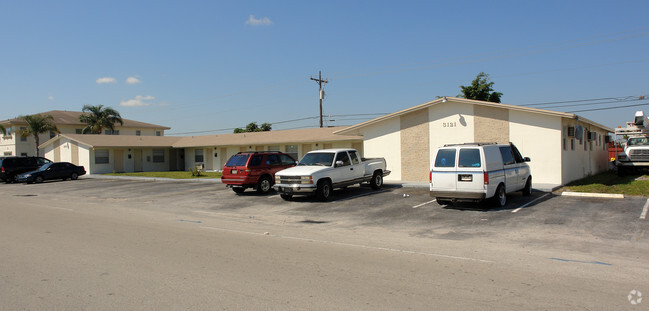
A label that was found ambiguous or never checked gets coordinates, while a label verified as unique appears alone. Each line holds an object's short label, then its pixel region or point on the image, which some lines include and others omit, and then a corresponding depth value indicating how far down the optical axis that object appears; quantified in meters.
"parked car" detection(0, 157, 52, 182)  31.95
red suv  18.41
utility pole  42.00
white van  12.23
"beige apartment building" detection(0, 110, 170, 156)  49.88
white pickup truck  15.56
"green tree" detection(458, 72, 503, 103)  42.25
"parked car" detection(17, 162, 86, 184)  30.89
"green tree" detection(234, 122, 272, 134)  68.62
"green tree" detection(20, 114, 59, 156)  45.62
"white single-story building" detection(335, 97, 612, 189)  17.25
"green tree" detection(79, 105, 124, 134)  50.78
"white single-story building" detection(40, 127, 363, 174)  33.41
